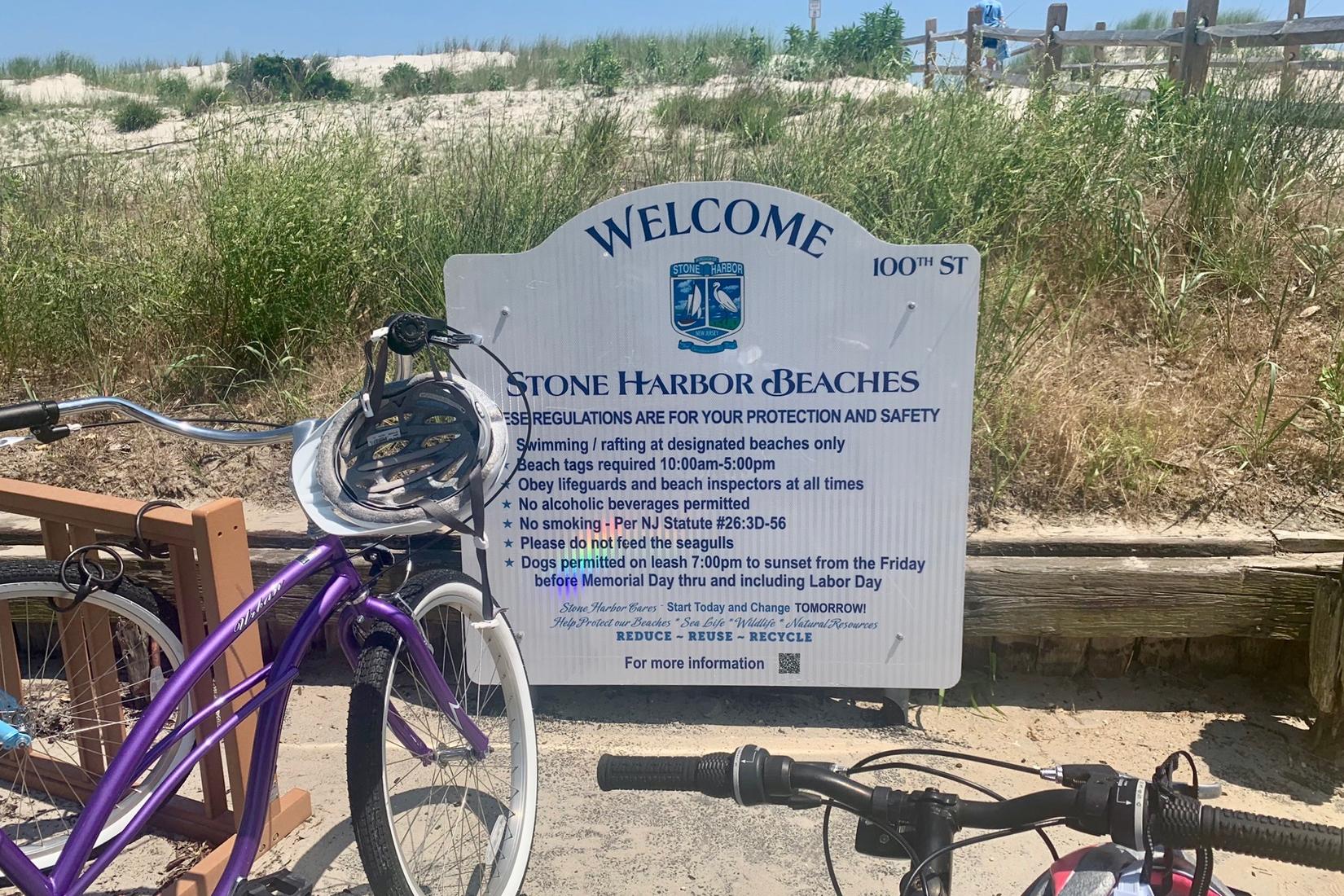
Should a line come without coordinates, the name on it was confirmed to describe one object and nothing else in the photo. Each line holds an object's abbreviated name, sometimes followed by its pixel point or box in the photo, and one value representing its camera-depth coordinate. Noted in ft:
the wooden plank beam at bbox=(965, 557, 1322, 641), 10.64
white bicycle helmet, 6.45
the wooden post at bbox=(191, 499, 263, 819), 7.98
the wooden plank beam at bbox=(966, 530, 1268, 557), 10.80
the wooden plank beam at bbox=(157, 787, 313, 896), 7.98
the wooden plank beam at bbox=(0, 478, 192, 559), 8.13
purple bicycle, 6.45
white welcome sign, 9.86
